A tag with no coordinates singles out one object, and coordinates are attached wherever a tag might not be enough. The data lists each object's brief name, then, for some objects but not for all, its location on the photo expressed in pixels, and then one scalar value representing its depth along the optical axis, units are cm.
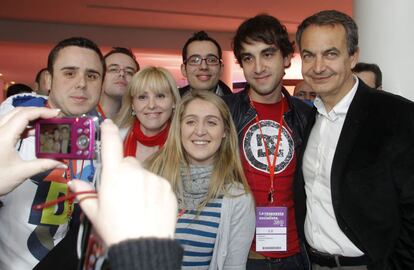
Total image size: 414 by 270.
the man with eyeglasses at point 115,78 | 309
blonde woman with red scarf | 243
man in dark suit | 158
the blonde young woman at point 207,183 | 185
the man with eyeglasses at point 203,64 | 313
